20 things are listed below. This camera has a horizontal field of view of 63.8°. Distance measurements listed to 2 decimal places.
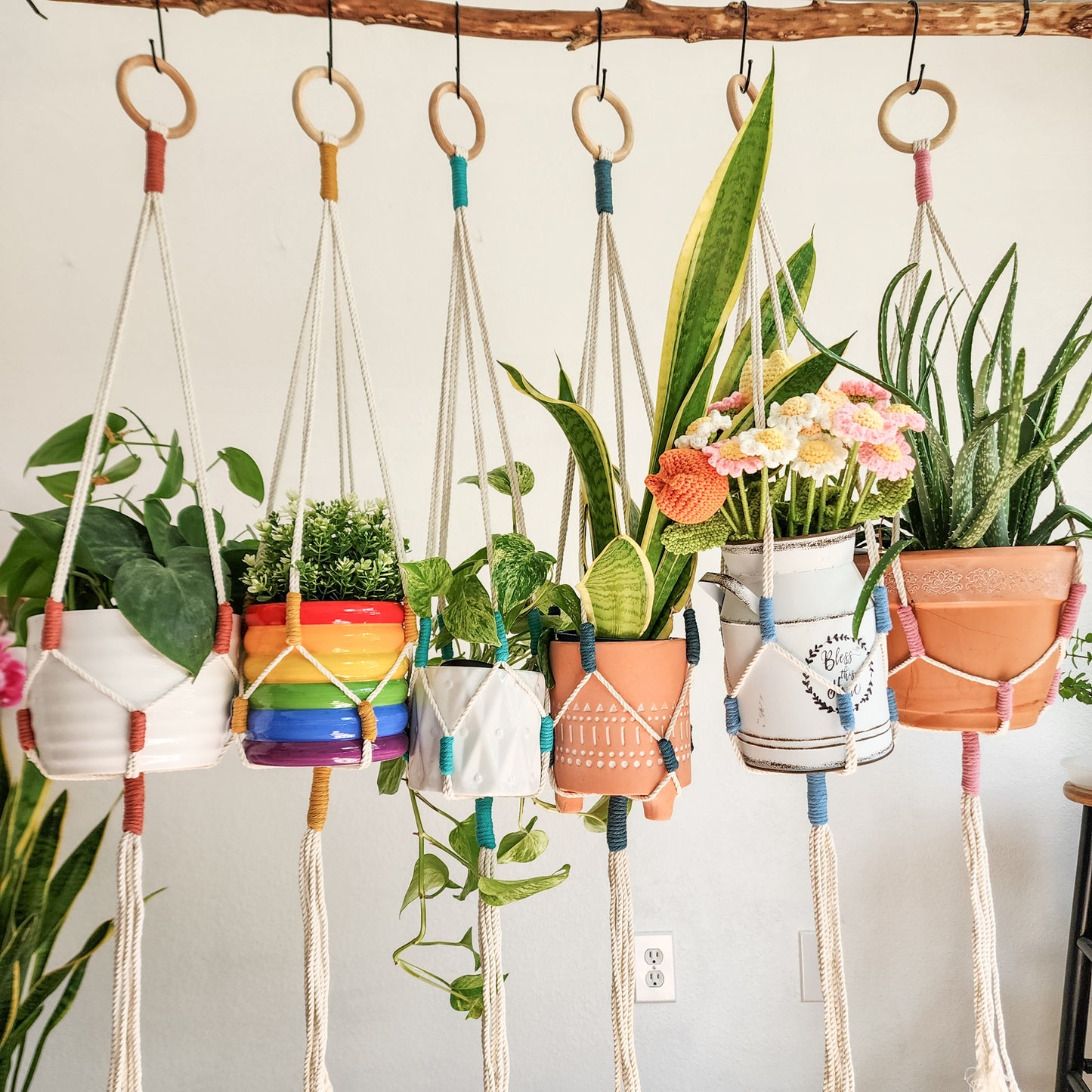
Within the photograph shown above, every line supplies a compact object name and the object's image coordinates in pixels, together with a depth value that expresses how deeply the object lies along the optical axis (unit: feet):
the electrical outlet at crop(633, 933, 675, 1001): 4.65
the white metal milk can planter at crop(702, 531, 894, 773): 2.69
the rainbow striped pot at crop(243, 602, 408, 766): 2.57
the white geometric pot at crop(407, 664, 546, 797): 2.69
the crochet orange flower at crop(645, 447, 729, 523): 2.66
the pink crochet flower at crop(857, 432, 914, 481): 2.60
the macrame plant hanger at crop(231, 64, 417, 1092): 2.60
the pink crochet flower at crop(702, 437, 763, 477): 2.61
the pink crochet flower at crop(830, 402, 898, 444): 2.57
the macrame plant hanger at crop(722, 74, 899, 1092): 2.68
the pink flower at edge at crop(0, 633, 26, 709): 3.80
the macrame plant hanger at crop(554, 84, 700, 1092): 2.83
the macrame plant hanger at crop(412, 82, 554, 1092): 2.75
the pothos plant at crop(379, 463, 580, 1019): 2.77
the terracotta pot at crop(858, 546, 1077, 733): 2.86
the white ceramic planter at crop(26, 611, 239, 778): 2.47
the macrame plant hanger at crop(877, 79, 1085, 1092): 2.90
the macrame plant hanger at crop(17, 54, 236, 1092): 2.47
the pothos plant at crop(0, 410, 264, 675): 2.47
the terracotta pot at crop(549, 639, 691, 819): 2.81
